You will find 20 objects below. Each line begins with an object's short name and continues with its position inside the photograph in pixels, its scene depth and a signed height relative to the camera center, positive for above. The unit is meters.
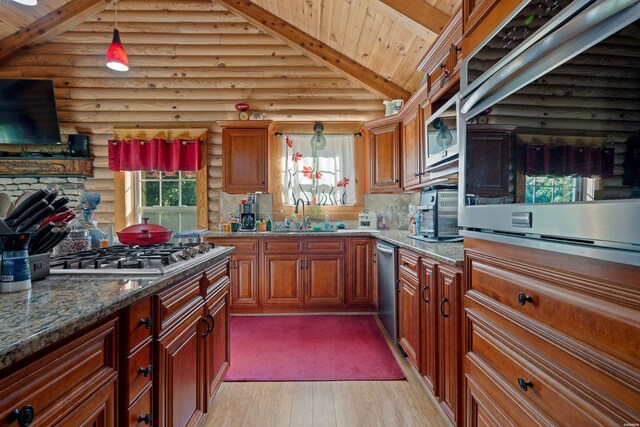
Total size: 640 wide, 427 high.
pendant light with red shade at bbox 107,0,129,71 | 2.84 +1.43
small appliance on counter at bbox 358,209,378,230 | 3.91 -0.11
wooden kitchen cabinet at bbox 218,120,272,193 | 3.79 +0.68
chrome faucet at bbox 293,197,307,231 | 3.96 -0.14
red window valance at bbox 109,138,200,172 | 4.04 +0.75
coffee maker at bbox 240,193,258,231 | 3.86 -0.06
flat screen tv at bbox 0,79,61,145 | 3.88 +1.25
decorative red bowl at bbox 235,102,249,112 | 3.96 +1.34
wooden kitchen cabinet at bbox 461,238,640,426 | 0.63 -0.33
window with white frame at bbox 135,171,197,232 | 4.30 +0.20
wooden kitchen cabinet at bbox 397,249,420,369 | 2.03 -0.66
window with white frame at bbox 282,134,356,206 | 4.22 +0.56
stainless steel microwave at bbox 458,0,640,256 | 0.60 +0.21
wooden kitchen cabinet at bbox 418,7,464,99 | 1.92 +1.05
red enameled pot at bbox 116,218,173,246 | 1.69 -0.13
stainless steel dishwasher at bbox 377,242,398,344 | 2.53 -0.68
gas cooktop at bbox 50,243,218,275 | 1.14 -0.20
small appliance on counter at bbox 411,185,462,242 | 2.29 -0.02
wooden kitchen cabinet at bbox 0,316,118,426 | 0.57 -0.37
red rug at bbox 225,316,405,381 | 2.26 -1.17
